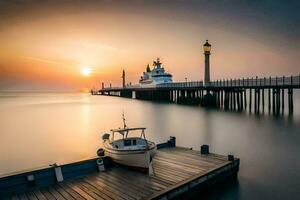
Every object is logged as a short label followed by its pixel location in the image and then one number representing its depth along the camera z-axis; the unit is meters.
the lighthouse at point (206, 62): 58.31
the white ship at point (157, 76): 90.56
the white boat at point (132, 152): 10.28
